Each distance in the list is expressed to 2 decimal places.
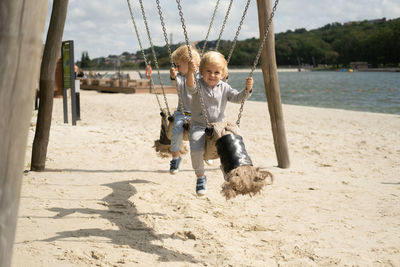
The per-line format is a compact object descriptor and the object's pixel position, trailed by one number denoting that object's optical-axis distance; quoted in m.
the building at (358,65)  111.62
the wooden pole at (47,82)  5.28
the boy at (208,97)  3.61
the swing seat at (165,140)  4.44
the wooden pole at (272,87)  5.47
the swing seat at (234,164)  2.94
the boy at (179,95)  4.33
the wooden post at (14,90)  1.59
